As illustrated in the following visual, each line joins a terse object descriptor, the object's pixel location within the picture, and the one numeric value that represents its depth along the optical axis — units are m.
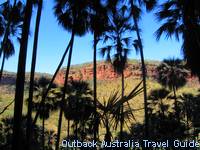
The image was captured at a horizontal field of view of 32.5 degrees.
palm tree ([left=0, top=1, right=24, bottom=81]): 18.48
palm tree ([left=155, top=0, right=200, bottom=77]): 17.91
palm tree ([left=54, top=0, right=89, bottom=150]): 20.15
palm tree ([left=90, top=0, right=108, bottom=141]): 20.73
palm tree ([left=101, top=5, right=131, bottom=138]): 26.88
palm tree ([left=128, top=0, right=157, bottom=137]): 22.22
